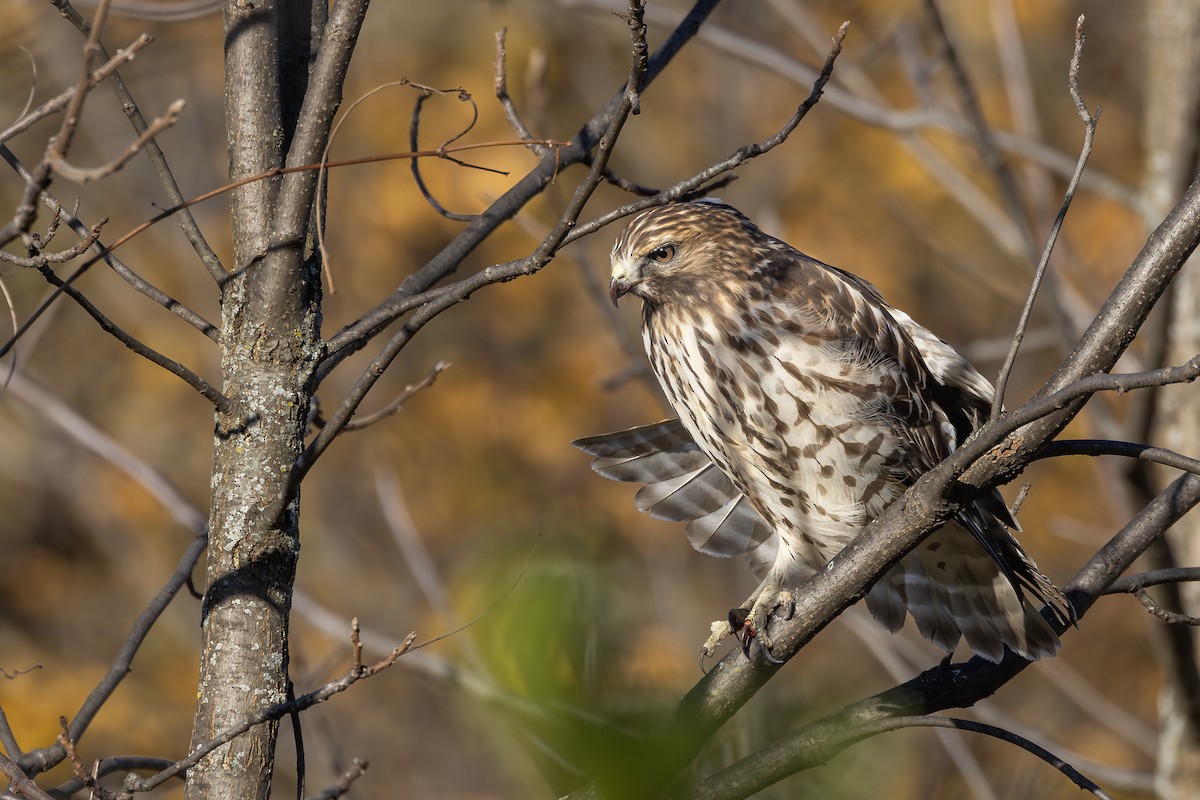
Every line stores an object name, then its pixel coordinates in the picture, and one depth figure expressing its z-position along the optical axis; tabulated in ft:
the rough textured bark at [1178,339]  42.15
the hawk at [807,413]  41.86
